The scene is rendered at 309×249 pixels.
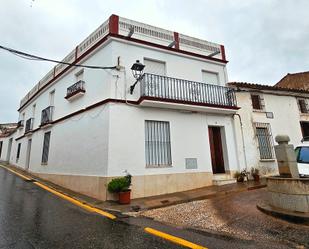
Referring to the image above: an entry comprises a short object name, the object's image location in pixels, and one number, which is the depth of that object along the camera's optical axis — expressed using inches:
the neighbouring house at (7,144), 922.7
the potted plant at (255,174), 405.0
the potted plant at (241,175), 393.4
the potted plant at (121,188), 272.7
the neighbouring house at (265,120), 431.8
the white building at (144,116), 322.3
